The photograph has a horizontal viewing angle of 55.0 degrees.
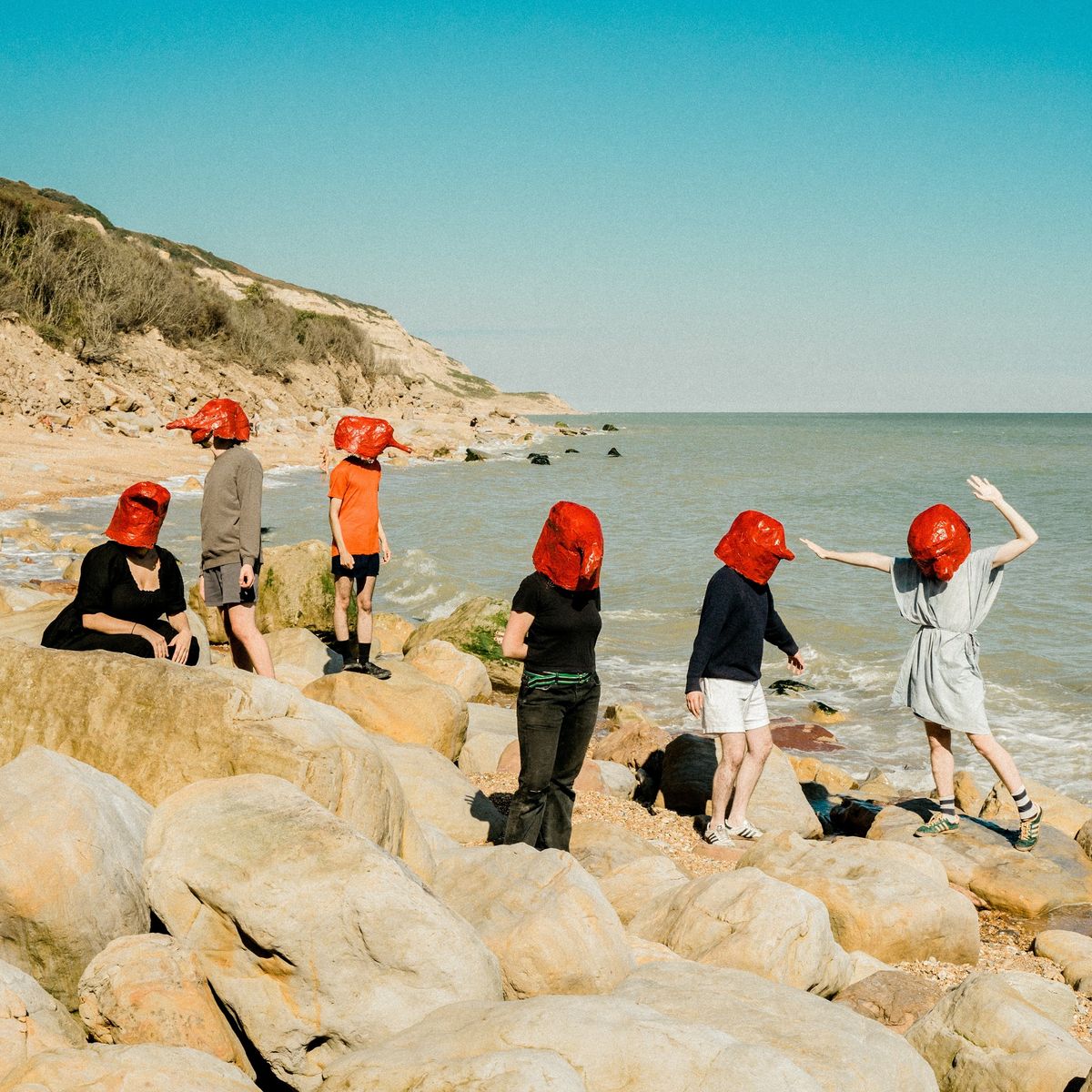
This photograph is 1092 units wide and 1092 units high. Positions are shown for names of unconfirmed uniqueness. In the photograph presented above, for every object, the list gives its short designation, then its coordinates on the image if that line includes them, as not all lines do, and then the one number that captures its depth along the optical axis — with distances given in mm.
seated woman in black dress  5535
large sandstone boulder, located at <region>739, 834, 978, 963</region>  5113
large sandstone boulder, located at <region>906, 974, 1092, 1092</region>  3611
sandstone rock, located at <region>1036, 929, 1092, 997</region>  5019
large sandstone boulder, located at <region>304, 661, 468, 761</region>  7172
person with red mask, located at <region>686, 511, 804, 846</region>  6191
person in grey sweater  6656
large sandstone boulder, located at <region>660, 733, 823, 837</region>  7031
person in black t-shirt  4992
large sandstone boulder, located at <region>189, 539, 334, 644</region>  12180
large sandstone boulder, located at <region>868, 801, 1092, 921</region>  6086
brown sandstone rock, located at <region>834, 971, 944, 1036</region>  4406
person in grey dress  6246
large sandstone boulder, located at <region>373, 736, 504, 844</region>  5988
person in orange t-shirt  7949
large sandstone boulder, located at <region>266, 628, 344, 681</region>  8789
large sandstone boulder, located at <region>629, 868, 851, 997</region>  4176
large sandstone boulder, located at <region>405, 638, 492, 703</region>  10086
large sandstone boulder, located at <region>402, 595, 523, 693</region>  11375
